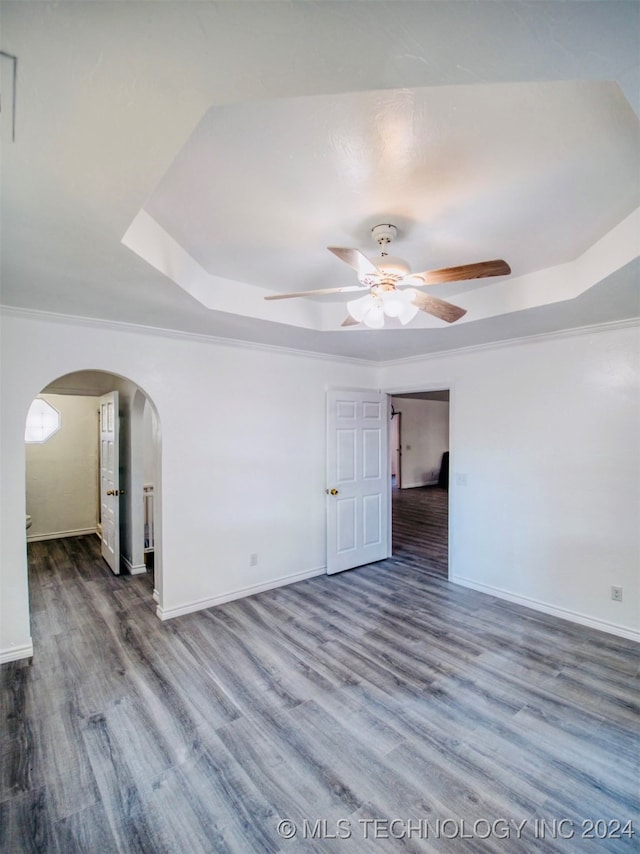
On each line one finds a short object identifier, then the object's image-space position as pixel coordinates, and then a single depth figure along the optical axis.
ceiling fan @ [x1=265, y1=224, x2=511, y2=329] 1.78
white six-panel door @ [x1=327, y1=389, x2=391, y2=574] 4.43
